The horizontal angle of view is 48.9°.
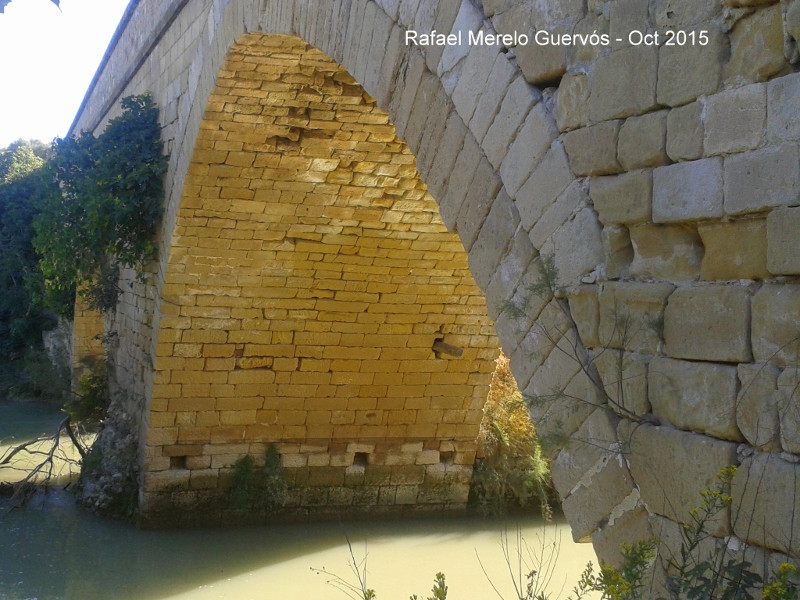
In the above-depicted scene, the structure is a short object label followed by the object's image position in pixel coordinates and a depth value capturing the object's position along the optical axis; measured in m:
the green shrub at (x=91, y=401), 11.22
